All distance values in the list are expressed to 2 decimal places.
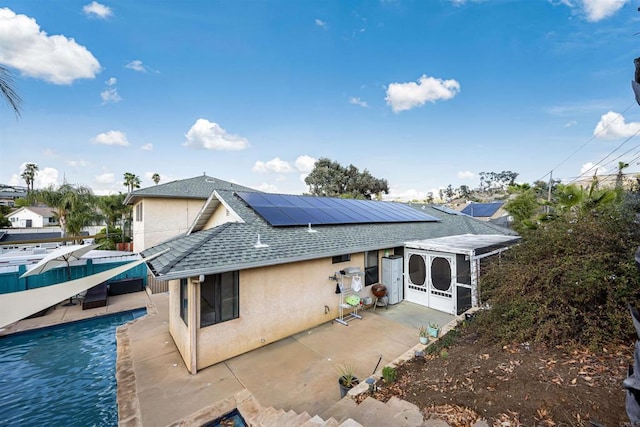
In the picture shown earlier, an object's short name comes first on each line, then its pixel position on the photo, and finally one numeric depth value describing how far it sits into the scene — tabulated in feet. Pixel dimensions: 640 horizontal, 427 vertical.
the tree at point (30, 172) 191.83
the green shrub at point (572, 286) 16.05
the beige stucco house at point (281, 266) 22.93
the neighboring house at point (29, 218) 144.05
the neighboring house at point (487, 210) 133.69
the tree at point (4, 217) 125.71
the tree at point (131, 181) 133.49
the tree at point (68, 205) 81.15
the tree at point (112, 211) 96.68
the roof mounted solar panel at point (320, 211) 36.21
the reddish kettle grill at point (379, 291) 34.91
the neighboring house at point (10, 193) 200.77
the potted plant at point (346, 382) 17.89
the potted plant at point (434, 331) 25.58
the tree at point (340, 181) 135.03
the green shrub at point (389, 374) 18.12
